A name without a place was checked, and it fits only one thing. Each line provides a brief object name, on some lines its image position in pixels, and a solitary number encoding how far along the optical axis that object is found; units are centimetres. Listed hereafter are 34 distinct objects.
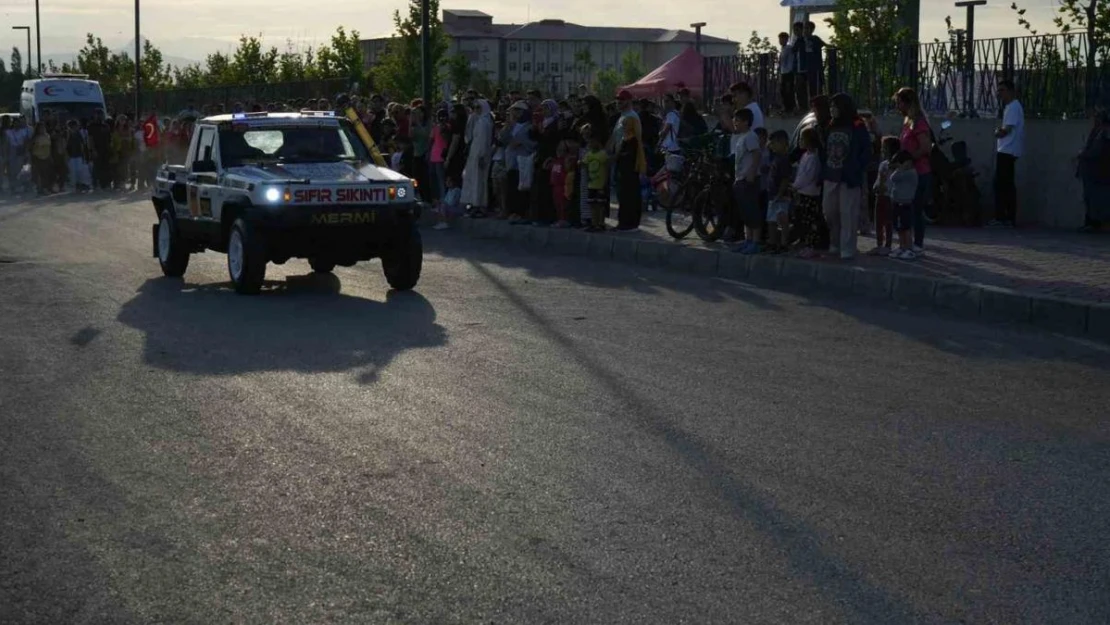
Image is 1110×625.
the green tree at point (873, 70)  2327
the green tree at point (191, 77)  8546
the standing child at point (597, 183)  1967
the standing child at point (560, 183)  2069
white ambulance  4925
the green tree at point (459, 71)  7823
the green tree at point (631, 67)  15125
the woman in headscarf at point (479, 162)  2295
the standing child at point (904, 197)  1584
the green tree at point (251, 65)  7206
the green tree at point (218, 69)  7438
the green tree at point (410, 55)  6316
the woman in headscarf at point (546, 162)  2106
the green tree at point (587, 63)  13200
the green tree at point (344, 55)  6869
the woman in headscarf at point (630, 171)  1958
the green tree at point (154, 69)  8975
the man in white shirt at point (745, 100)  1777
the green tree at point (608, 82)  14814
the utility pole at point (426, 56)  2808
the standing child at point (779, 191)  1667
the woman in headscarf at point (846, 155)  1577
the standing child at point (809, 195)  1623
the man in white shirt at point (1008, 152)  2027
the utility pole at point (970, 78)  2184
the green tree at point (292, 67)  7569
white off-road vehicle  1442
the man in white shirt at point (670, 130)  2246
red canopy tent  3909
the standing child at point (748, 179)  1706
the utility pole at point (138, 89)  5176
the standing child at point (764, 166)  1721
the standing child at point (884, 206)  1670
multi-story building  18900
